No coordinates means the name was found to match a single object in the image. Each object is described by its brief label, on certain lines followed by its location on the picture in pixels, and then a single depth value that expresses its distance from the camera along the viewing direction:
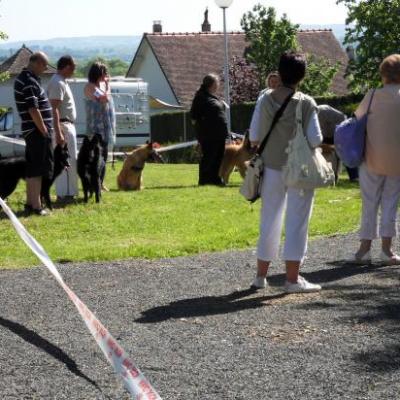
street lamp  25.70
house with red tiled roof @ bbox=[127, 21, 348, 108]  59.44
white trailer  38.75
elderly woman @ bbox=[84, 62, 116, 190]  14.28
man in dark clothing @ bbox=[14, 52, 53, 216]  12.05
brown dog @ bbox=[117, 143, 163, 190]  16.94
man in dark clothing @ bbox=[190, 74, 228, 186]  17.27
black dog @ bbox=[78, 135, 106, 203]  13.96
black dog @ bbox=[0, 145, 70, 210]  13.16
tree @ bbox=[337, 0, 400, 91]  23.80
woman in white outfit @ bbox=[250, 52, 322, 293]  7.67
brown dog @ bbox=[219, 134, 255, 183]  17.48
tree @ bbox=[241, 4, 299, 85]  46.50
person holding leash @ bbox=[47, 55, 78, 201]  12.78
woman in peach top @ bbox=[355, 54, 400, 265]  8.70
